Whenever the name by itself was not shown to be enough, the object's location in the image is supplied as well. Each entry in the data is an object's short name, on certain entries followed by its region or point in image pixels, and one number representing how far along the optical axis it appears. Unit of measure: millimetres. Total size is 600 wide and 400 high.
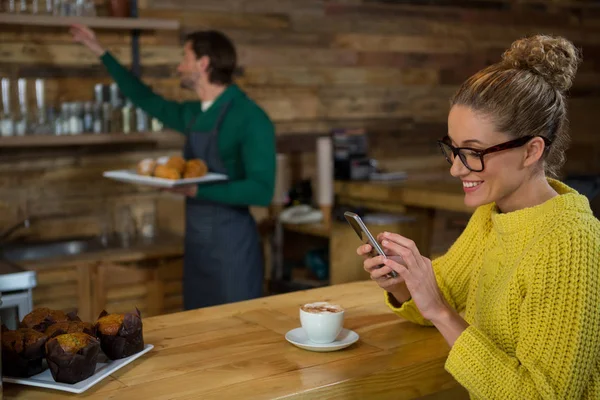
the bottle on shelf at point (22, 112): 3910
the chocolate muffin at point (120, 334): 1806
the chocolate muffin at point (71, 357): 1653
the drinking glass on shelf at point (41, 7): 4023
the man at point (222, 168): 3764
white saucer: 1914
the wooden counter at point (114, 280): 3664
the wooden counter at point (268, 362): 1684
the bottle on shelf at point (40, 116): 3971
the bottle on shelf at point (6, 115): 3855
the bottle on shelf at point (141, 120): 4230
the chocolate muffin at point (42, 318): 1807
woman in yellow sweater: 1649
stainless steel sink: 3971
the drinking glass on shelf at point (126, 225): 4266
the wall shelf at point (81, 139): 3859
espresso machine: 5035
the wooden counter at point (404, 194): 4480
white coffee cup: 1905
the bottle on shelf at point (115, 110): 4164
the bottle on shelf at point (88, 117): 4094
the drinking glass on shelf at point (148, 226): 4418
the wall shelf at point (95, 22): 3863
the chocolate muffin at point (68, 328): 1754
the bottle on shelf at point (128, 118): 4203
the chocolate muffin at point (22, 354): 1684
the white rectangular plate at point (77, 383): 1650
